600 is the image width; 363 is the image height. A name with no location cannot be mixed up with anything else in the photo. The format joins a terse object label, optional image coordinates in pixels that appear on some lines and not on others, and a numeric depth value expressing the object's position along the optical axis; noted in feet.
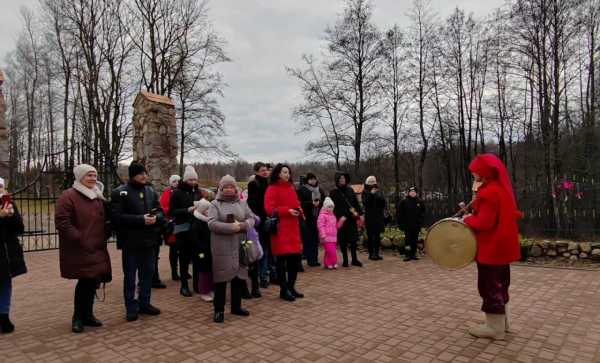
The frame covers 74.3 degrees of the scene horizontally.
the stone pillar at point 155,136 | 31.27
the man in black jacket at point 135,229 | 14.82
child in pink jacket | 25.76
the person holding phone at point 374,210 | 28.43
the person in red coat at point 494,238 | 12.46
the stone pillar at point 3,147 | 25.91
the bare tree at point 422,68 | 71.10
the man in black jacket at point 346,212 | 26.45
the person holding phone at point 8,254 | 13.71
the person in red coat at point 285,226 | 17.53
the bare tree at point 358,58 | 64.39
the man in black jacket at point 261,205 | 19.76
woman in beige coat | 14.79
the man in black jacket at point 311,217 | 26.71
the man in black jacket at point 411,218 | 28.37
